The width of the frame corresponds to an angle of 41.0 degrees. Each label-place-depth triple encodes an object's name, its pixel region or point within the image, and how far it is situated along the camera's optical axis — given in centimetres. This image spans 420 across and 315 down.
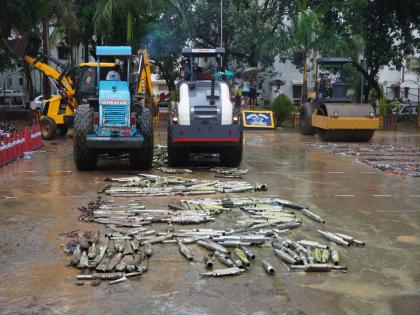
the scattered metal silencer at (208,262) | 591
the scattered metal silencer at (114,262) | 575
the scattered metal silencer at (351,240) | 681
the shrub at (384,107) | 2781
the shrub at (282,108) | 2631
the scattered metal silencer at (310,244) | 659
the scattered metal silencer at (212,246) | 638
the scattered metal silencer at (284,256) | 603
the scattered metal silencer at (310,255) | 608
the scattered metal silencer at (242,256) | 598
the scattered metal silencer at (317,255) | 611
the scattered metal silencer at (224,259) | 596
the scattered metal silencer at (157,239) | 669
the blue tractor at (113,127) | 1181
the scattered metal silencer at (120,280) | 544
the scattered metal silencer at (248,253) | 618
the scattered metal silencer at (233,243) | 660
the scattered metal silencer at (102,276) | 552
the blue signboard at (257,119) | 2495
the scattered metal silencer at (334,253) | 609
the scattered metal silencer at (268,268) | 573
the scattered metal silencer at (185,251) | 619
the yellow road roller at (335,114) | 1931
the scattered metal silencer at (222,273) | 565
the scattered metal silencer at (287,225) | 750
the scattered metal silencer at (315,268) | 584
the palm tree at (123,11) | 2256
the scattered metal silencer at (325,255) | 609
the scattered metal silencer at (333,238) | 678
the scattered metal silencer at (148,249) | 627
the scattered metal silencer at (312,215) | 792
